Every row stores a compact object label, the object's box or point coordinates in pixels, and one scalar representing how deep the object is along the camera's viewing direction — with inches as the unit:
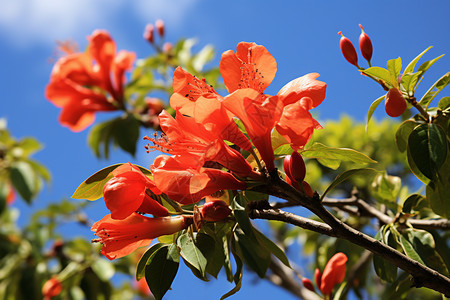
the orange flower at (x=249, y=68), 27.1
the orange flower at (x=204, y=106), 25.2
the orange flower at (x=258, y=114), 25.0
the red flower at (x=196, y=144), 25.2
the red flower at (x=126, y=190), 25.0
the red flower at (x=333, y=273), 29.9
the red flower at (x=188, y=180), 25.0
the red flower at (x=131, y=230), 26.0
